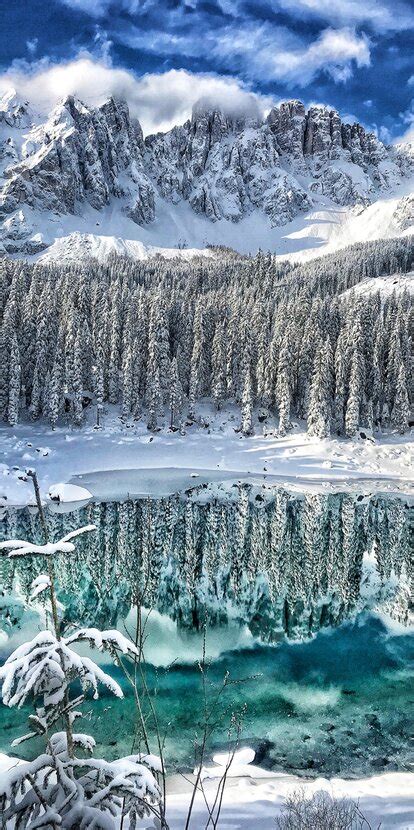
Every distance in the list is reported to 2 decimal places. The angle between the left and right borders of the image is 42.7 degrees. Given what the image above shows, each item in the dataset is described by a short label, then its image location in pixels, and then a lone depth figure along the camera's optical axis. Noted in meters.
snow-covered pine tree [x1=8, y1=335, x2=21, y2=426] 56.94
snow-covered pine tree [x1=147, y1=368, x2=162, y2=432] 62.91
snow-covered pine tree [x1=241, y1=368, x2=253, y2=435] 63.78
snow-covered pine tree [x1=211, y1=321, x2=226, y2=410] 68.25
